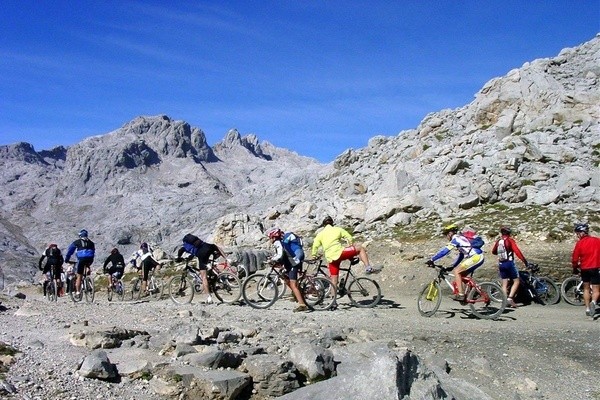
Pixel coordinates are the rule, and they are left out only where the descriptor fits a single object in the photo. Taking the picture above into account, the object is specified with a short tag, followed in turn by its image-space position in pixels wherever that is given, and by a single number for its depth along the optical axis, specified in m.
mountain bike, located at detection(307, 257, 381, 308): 16.58
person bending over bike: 18.02
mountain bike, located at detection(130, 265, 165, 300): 22.44
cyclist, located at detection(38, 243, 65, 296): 21.75
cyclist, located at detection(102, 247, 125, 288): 22.64
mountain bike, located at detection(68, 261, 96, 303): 20.97
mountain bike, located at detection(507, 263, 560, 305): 17.86
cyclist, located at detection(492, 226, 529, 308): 16.86
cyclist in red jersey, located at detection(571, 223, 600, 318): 14.91
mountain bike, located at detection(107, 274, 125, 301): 22.65
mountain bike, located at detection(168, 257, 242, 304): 18.23
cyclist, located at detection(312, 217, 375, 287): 15.92
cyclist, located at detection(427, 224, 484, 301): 14.85
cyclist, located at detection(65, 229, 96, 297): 20.45
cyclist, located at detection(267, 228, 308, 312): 15.95
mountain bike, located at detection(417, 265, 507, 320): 14.81
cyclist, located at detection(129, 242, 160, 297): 22.59
